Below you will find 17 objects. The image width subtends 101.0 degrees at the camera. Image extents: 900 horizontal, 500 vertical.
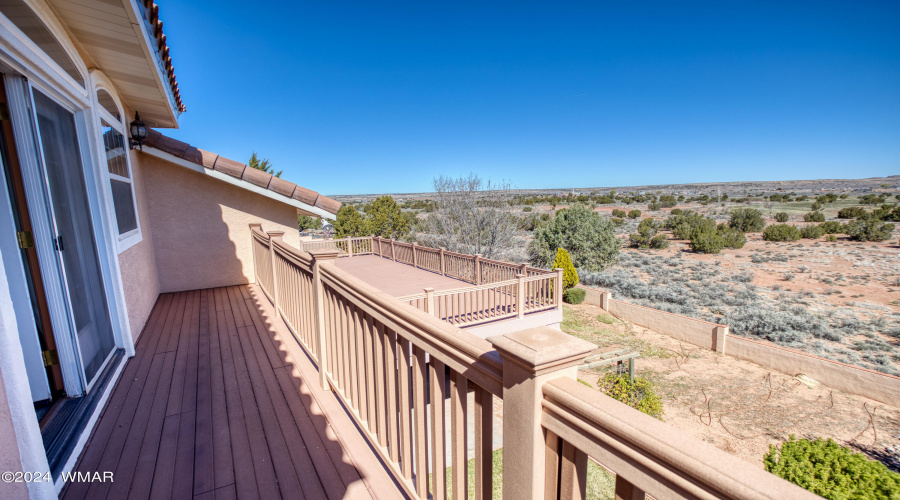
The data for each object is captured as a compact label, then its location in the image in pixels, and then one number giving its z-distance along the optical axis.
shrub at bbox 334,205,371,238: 22.68
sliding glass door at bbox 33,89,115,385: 2.62
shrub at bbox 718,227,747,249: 24.28
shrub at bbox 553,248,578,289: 14.83
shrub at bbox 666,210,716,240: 26.06
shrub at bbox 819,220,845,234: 26.88
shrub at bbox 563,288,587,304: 14.48
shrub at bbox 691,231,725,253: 23.19
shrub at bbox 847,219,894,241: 23.91
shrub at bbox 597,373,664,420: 6.25
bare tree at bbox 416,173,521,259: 17.25
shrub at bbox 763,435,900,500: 3.90
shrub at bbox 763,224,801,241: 25.80
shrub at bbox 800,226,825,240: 26.14
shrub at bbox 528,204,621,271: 17.95
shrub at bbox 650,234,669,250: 25.86
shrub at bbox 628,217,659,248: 27.03
